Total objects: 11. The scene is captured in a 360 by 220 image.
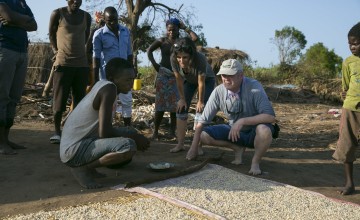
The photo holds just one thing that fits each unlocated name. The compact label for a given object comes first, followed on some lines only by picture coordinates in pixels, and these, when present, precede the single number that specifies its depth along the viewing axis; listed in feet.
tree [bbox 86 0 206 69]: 52.60
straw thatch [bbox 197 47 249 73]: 49.67
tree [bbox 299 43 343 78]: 102.37
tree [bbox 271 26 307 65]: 137.99
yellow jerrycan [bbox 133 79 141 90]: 32.63
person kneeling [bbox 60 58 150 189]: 11.35
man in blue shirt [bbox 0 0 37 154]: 14.48
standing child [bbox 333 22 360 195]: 11.98
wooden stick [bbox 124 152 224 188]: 11.36
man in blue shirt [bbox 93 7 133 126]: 17.65
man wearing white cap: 13.35
